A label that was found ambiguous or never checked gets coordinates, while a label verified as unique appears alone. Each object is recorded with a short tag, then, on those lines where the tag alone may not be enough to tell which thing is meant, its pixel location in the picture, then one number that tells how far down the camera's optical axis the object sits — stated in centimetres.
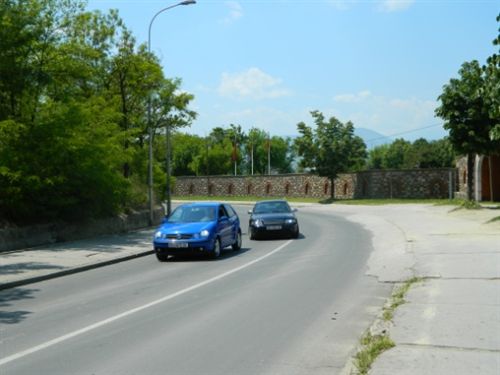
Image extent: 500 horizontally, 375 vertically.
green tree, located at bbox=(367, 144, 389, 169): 14484
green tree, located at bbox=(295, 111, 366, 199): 5575
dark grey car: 2173
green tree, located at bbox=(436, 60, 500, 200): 3092
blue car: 1587
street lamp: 2658
